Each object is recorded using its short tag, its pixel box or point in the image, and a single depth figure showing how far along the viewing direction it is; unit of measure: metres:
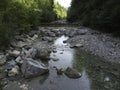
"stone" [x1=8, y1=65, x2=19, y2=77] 4.65
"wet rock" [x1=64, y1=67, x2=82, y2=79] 4.69
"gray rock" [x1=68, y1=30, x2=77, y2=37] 12.28
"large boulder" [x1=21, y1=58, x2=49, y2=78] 4.61
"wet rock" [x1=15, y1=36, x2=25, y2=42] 9.33
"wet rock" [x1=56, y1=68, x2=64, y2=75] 4.91
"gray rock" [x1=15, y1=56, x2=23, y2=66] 5.20
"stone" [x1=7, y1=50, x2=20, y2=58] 6.19
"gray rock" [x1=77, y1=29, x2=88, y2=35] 12.14
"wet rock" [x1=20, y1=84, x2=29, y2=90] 3.99
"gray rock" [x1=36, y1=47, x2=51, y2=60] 6.27
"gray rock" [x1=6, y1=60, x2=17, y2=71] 4.97
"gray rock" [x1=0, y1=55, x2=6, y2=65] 5.45
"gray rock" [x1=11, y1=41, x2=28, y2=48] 7.99
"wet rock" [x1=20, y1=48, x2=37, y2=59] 6.04
